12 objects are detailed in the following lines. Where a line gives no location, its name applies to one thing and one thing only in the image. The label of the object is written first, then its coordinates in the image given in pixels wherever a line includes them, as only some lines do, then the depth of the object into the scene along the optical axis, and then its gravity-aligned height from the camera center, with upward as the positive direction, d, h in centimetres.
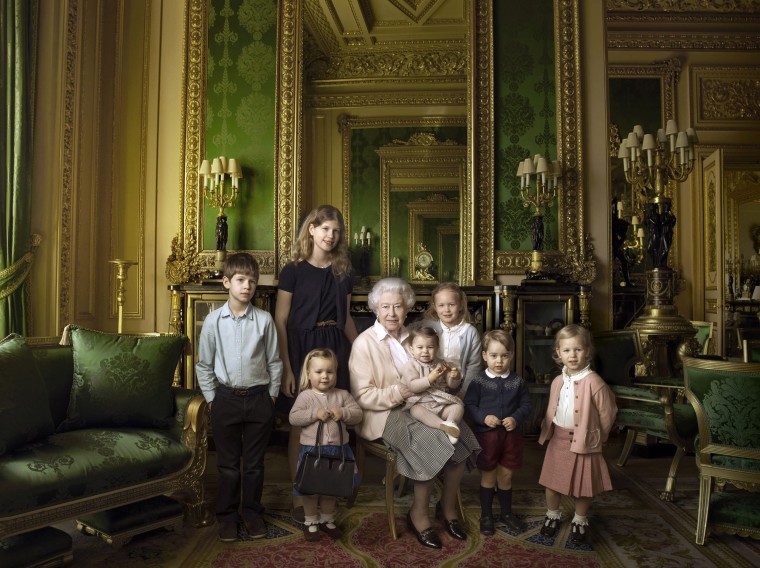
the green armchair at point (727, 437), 282 -62
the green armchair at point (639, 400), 357 -58
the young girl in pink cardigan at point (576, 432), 294 -62
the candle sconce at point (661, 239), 494 +56
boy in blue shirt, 304 -42
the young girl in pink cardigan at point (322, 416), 292 -53
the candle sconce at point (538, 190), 516 +100
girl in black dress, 346 +1
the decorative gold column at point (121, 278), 481 +21
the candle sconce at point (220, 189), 528 +102
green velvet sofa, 252 -61
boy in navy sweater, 309 -60
